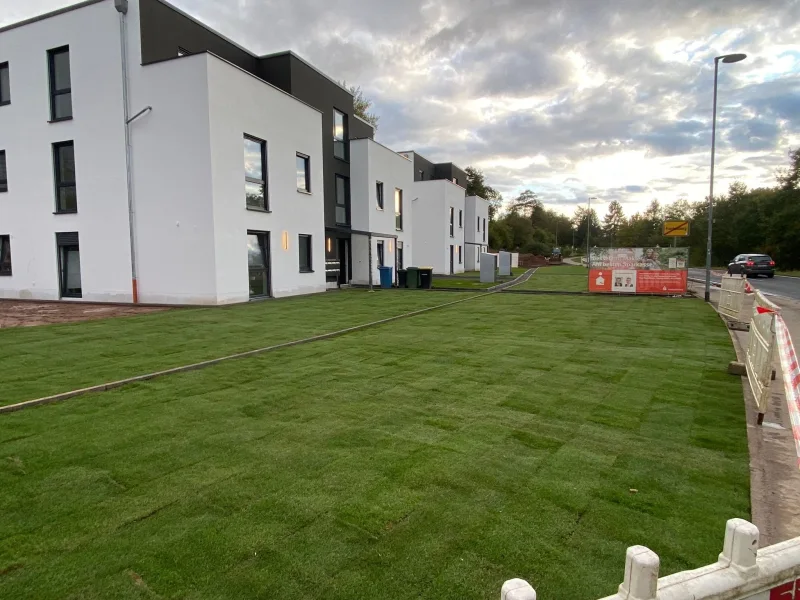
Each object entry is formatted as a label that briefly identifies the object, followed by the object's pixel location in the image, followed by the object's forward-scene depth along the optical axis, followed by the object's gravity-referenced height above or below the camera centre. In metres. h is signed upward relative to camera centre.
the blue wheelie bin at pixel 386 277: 23.84 -0.86
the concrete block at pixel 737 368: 6.63 -1.51
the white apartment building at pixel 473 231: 49.59 +2.91
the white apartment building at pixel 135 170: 15.23 +3.07
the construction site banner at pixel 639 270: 18.95 -0.48
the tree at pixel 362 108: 51.78 +16.15
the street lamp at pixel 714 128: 17.06 +4.84
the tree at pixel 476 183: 83.54 +13.09
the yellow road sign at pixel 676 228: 21.77 +1.32
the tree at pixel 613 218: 129.60 +10.87
